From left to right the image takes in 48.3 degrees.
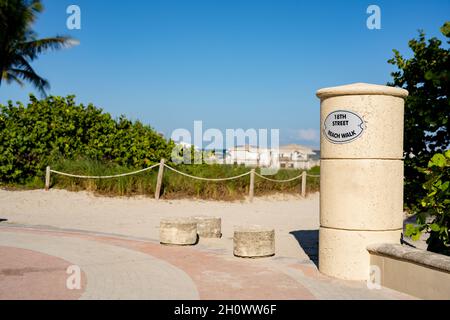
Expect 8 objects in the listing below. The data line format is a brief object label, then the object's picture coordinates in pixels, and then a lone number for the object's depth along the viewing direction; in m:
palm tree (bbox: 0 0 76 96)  24.89
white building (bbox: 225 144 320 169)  39.49
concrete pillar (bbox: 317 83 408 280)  6.54
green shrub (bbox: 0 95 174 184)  17.02
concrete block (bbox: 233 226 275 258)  8.10
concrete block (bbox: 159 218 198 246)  9.14
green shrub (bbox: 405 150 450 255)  6.27
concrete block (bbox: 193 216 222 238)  10.23
